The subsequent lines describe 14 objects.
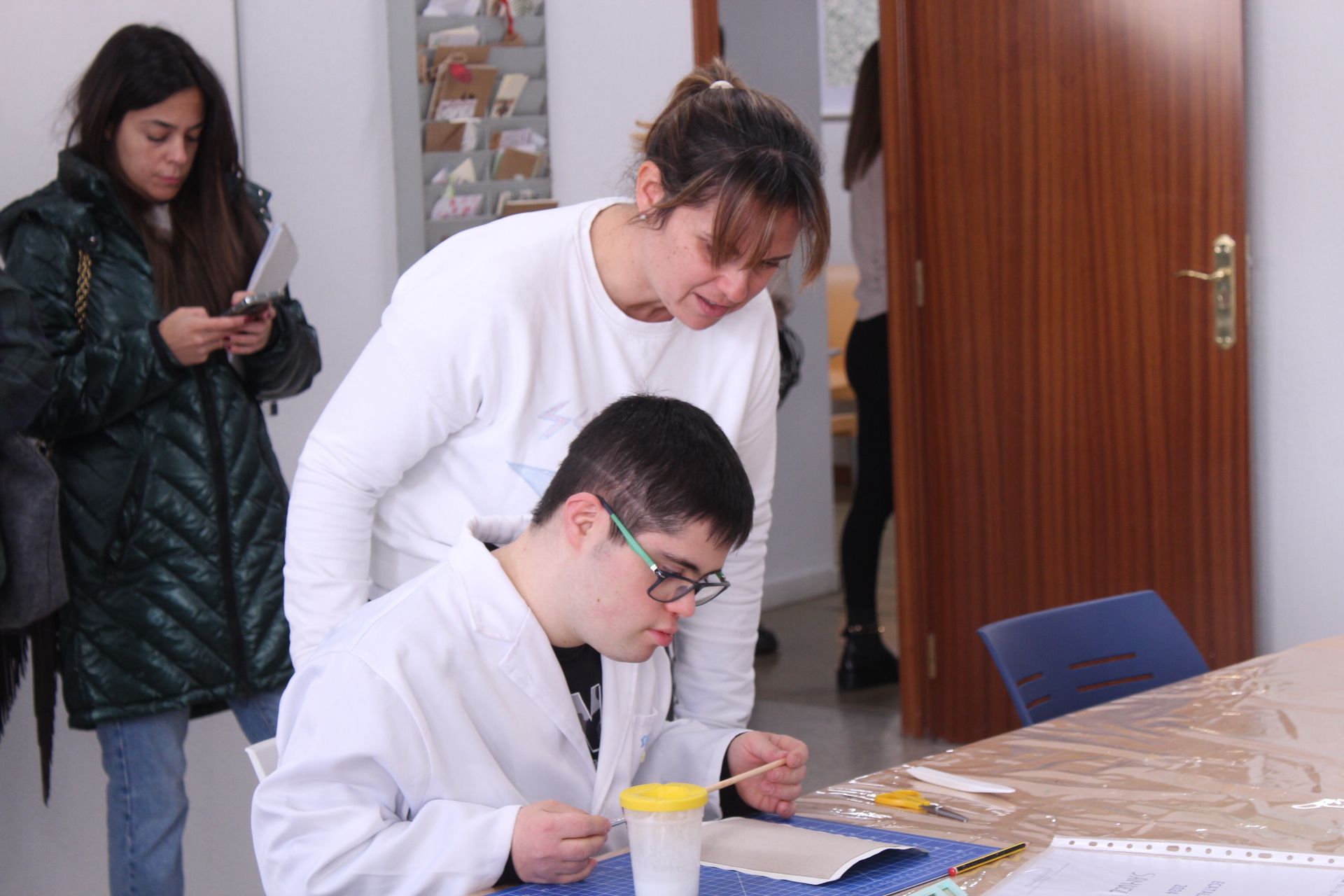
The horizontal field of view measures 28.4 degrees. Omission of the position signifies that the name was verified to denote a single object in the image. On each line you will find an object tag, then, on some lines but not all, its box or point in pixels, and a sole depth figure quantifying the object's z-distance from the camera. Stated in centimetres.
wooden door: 593
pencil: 329
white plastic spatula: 396
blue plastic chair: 473
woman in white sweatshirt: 407
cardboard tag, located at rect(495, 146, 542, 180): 602
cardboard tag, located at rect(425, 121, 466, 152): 587
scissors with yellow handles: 378
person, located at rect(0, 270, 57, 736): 472
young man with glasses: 328
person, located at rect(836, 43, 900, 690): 679
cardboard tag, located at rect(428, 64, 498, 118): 587
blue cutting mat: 315
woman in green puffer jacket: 494
